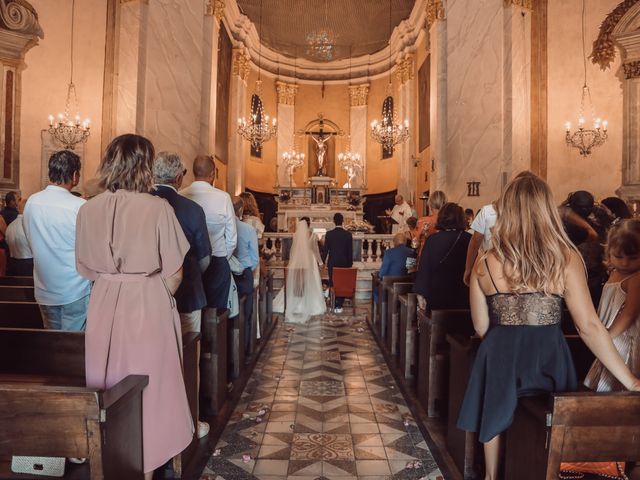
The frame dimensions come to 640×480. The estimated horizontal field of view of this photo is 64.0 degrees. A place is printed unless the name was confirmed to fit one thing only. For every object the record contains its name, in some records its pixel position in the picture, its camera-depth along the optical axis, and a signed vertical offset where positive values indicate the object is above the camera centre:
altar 16.14 +1.81
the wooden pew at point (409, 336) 4.84 -0.80
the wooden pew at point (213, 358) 3.79 -0.82
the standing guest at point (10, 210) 6.12 +0.46
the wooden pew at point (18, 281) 4.93 -0.32
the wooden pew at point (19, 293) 4.40 -0.38
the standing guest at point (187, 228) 3.18 +0.14
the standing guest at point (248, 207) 5.76 +0.50
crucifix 19.55 +4.24
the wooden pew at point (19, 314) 3.89 -0.51
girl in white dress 2.37 -0.23
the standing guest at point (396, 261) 7.16 -0.11
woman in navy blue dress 2.18 -0.24
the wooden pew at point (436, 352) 3.76 -0.75
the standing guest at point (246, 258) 5.21 -0.07
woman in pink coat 2.32 -0.12
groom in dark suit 8.79 +0.07
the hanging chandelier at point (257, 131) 14.88 +3.53
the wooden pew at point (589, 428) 1.92 -0.66
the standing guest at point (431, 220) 5.28 +0.41
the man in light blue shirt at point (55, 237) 3.17 +0.08
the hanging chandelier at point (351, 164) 20.41 +3.56
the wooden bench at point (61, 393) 1.83 -0.64
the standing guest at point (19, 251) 5.29 -0.03
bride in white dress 8.03 -0.48
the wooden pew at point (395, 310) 5.70 -0.64
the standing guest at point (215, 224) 3.90 +0.21
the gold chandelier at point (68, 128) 8.16 +1.95
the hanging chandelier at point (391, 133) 15.21 +3.62
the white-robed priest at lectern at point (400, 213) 13.73 +1.08
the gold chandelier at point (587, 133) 9.08 +2.18
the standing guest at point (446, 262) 4.28 -0.07
